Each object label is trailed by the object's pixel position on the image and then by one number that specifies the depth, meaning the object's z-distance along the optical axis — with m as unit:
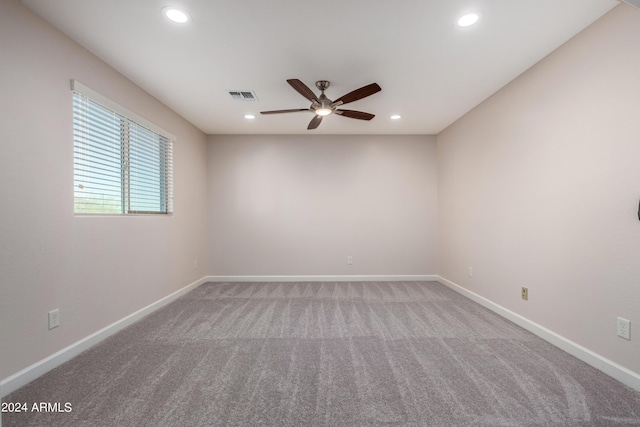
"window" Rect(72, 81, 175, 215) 2.21
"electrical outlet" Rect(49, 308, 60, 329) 1.92
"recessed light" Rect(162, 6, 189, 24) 1.78
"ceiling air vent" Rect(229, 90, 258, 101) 2.95
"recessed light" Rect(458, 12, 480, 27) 1.83
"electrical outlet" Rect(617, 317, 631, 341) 1.74
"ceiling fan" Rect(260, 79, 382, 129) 2.34
